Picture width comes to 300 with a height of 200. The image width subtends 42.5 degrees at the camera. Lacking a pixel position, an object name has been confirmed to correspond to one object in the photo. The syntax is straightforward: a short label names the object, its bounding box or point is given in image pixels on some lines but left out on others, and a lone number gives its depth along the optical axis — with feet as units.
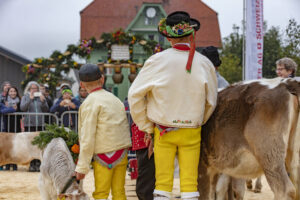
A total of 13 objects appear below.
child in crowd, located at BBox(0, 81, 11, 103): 36.21
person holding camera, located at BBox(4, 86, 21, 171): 35.40
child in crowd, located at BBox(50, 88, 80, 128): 32.14
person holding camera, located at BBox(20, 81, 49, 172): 34.45
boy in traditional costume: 13.07
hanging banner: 34.30
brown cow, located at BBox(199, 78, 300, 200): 11.01
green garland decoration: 50.39
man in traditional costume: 11.40
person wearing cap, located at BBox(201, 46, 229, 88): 16.51
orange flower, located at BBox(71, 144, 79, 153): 15.40
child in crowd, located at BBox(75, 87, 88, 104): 31.78
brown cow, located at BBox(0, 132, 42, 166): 27.14
